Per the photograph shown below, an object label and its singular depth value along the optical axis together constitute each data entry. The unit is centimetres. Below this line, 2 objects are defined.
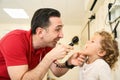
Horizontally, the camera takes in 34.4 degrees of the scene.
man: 131
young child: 138
